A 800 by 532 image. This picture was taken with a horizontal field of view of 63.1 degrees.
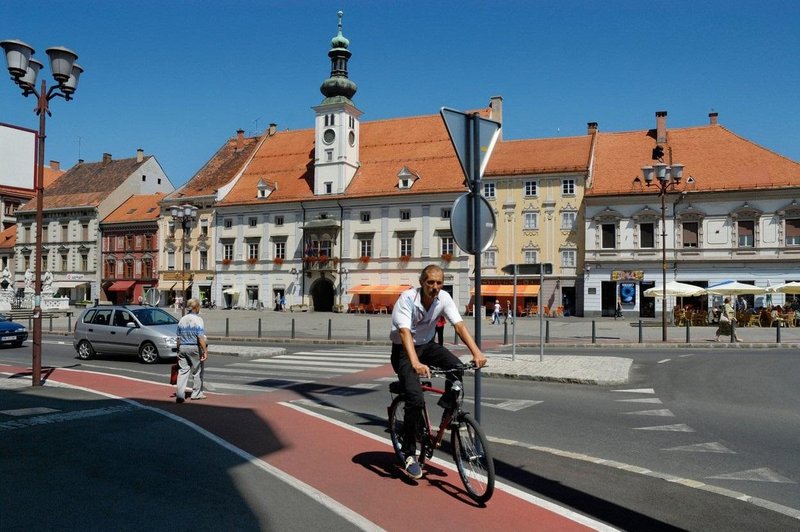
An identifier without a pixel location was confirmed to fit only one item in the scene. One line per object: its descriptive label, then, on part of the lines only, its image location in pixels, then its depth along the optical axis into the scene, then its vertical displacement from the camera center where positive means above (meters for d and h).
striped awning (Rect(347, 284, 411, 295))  53.40 +0.17
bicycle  5.11 -1.28
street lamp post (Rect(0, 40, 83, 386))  10.68 +3.60
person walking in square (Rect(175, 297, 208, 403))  10.27 -0.92
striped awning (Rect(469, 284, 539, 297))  50.59 +0.17
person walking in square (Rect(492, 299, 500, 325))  41.66 -1.53
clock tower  57.81 +14.01
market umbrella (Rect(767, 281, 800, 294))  35.00 +0.38
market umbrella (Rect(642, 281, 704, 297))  36.34 +0.22
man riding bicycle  5.48 -0.42
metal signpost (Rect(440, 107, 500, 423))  6.57 +1.18
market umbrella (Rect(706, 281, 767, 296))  34.03 +0.28
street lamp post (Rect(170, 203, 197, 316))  30.44 +3.60
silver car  16.80 -1.16
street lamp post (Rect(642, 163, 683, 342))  23.88 +4.50
